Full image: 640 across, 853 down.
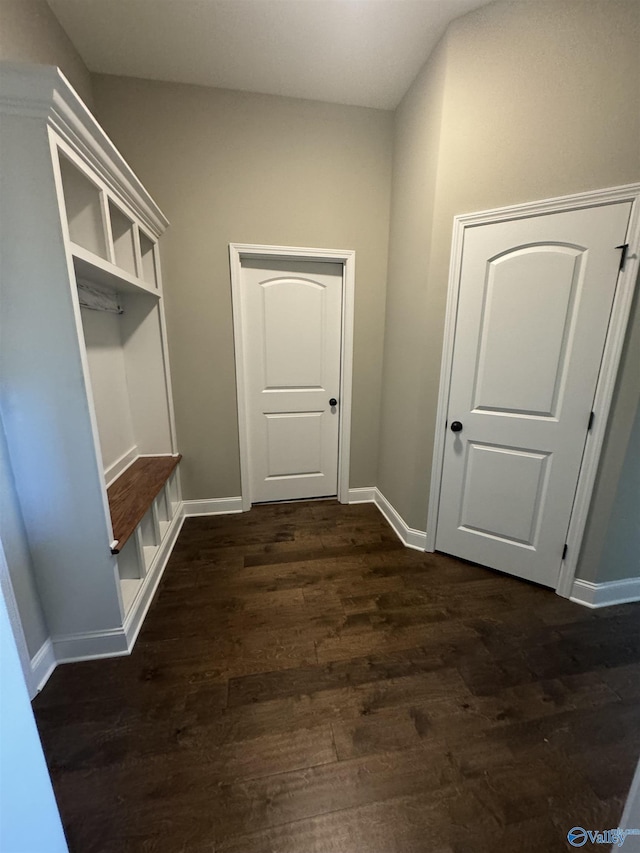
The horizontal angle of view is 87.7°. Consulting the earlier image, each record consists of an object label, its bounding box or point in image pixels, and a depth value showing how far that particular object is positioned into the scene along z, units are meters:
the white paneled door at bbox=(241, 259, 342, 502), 2.52
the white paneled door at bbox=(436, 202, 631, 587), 1.61
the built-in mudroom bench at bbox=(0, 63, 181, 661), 1.08
